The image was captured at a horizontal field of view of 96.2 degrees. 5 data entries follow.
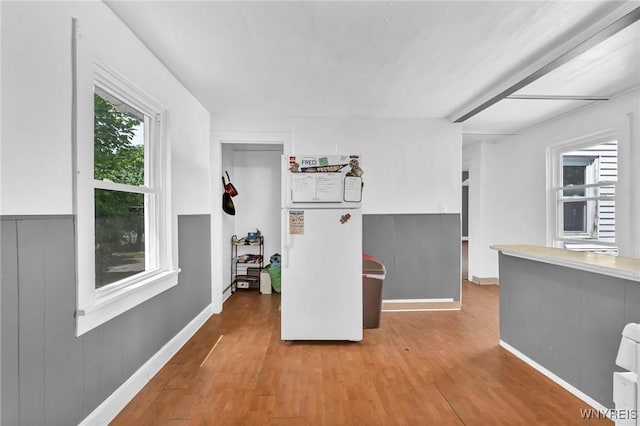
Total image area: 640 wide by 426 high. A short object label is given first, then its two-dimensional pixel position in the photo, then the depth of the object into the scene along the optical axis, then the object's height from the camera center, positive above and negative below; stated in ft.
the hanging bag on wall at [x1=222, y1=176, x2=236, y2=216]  14.21 +0.38
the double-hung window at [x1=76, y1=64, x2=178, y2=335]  5.14 +0.24
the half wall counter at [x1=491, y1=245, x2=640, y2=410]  5.66 -2.37
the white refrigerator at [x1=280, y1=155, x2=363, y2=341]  8.95 -1.46
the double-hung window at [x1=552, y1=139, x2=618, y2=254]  10.98 +0.61
